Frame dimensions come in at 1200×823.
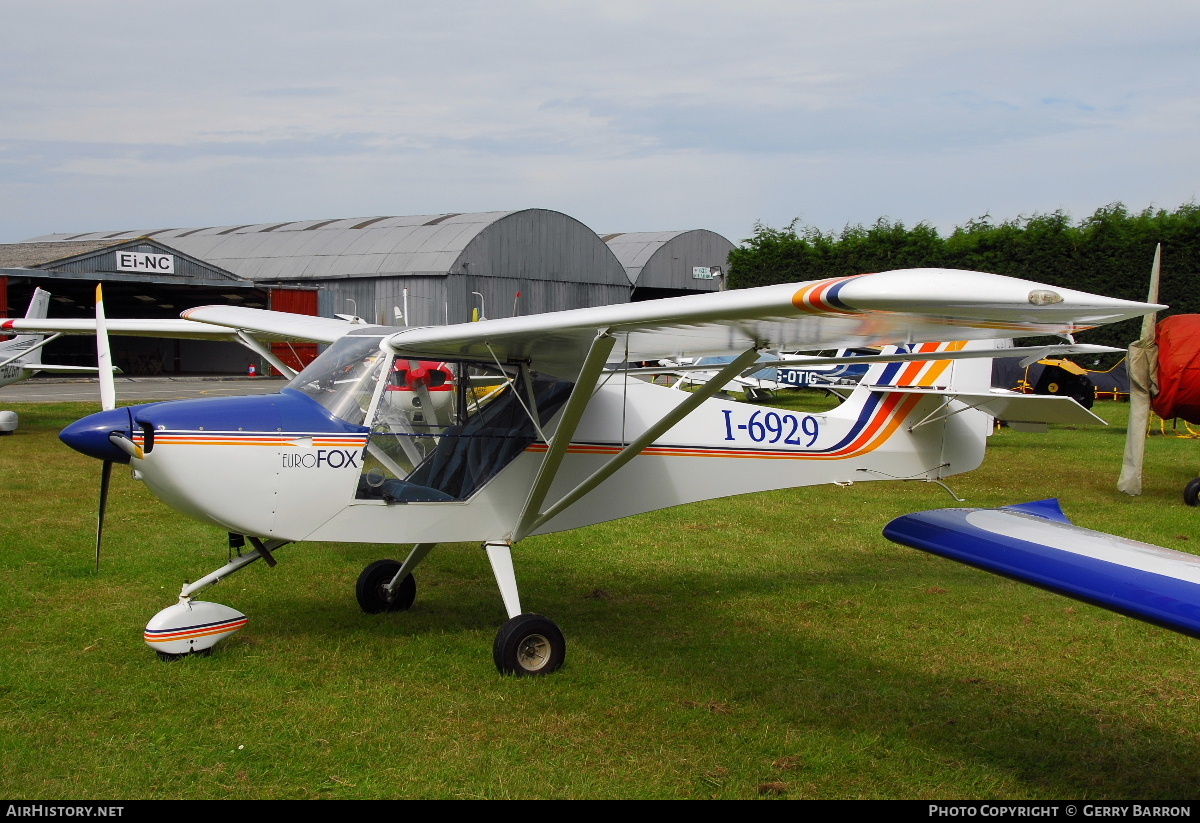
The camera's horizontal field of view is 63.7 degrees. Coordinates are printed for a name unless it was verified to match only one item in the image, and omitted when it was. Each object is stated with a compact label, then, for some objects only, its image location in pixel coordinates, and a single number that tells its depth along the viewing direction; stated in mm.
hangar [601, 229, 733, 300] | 42938
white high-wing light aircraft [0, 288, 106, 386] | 18469
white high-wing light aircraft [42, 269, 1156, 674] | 4500
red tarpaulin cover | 11195
